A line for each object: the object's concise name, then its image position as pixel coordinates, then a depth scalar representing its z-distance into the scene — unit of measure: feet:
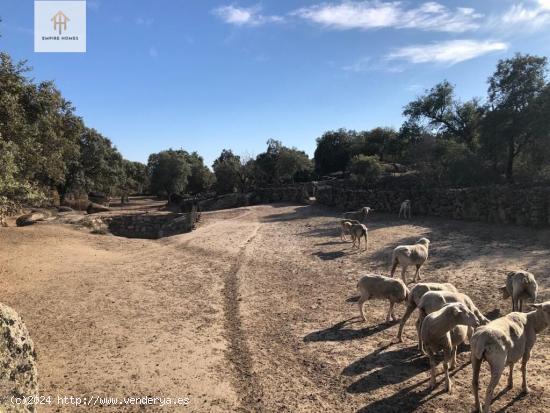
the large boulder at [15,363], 17.13
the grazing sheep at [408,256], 44.45
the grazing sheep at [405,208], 89.81
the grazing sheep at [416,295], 30.64
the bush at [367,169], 130.41
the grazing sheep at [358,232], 63.16
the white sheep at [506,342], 21.08
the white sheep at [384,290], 34.71
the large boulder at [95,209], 137.43
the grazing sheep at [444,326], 24.41
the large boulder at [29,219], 88.58
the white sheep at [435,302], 28.07
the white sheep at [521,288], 32.94
